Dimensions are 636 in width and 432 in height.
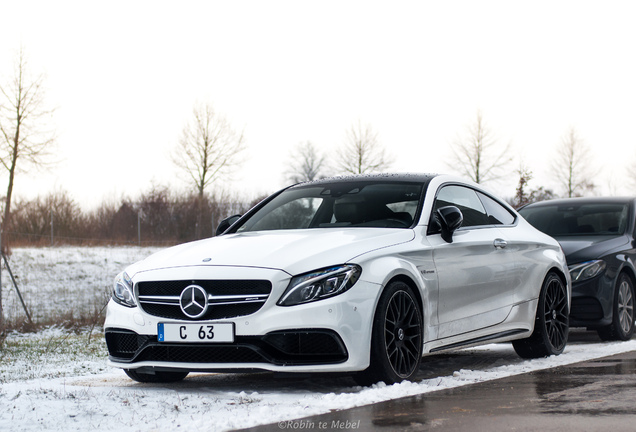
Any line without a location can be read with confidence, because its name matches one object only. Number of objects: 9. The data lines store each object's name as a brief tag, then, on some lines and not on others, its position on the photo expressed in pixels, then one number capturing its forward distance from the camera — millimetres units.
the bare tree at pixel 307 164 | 60344
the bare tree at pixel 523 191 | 25094
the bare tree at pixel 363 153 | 46031
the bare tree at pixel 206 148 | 44344
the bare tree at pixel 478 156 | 43031
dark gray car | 9305
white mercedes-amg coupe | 5227
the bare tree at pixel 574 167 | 50125
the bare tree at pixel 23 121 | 31609
